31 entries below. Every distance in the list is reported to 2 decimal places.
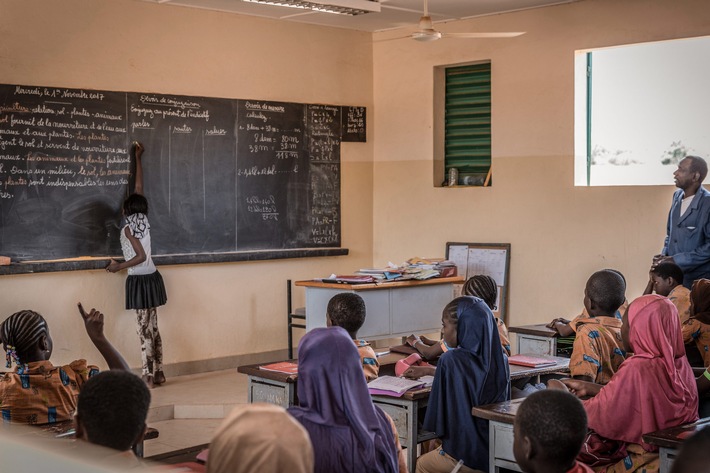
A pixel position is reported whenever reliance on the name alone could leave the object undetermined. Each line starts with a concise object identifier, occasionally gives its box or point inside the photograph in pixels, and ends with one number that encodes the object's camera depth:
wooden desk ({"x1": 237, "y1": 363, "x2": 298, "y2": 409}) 4.32
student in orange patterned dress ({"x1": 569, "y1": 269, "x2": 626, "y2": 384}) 3.99
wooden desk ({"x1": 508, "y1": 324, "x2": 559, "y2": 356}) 5.62
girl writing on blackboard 6.88
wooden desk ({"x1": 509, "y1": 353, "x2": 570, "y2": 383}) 4.53
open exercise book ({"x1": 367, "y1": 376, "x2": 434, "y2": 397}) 4.11
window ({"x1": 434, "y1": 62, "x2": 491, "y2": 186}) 8.30
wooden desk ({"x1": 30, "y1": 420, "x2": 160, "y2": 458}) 3.33
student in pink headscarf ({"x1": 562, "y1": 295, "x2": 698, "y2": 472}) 3.47
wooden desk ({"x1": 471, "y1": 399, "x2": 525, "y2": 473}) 3.58
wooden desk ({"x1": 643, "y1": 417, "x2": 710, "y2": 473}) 3.14
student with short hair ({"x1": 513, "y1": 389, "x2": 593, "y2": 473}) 2.28
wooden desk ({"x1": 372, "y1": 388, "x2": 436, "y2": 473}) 4.08
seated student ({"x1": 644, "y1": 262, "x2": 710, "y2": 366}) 4.60
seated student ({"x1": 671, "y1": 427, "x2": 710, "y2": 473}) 1.90
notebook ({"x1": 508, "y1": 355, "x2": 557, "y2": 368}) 4.73
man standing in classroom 6.25
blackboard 6.63
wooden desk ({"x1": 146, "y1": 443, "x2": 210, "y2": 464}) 3.02
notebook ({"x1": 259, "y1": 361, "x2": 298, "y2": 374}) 4.41
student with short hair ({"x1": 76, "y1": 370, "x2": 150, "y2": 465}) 1.97
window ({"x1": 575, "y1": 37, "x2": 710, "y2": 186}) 7.35
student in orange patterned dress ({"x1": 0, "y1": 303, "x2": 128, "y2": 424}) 3.51
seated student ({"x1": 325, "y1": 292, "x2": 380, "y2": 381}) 4.11
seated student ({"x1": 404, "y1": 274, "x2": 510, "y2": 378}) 4.84
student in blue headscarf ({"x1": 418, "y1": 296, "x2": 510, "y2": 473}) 3.90
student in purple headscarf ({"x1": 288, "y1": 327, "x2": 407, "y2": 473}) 2.86
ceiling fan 5.83
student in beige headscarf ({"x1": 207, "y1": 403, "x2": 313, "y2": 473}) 1.46
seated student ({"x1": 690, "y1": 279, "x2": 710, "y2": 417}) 4.68
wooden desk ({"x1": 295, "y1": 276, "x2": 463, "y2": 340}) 6.79
